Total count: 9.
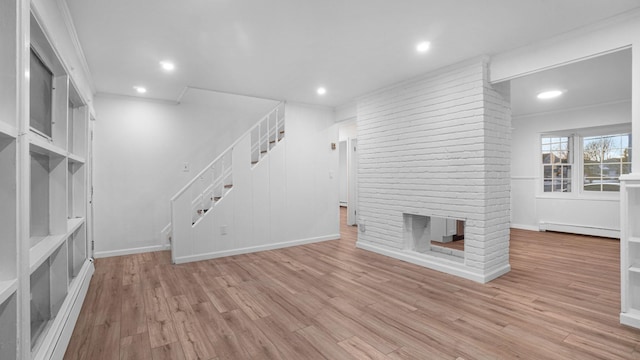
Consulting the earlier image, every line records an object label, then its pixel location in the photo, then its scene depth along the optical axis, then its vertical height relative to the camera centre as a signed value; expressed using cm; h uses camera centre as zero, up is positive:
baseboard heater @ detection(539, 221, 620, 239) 563 -98
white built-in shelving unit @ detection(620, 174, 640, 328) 241 -58
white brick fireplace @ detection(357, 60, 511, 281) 341 +28
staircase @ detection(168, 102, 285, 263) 427 -30
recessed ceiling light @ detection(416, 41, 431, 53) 305 +139
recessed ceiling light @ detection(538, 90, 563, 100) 484 +142
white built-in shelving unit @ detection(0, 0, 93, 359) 121 -8
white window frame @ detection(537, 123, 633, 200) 579 +38
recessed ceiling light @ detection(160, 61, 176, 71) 351 +137
